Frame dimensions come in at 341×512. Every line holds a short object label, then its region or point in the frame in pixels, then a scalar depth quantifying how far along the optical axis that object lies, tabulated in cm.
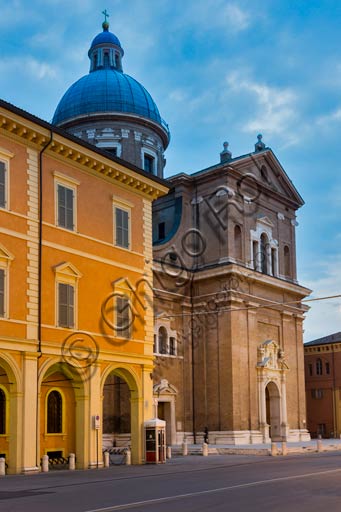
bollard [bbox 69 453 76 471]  2555
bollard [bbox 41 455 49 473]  2402
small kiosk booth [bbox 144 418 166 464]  2792
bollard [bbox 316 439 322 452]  3989
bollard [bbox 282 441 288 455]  3600
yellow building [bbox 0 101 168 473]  2356
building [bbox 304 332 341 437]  6122
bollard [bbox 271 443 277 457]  3522
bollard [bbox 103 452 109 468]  2681
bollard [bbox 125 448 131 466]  2814
